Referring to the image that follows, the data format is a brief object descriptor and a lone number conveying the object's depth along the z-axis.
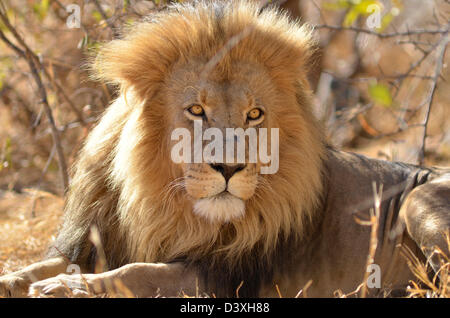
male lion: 6.27
